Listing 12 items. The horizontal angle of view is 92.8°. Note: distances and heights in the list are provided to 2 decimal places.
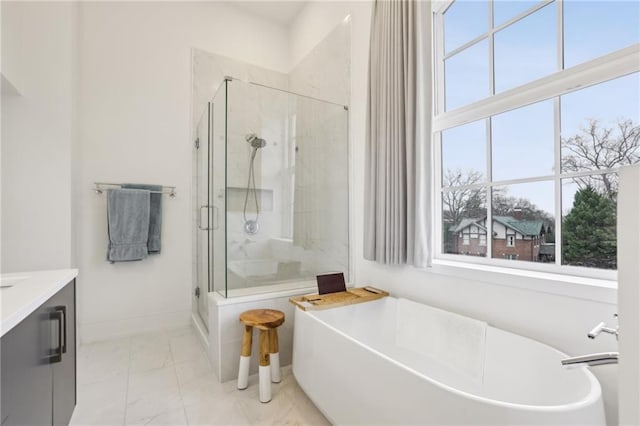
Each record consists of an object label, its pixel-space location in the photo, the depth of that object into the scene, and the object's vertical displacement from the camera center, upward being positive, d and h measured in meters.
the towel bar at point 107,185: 2.66 +0.23
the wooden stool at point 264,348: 1.77 -0.83
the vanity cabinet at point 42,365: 0.89 -0.55
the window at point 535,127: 1.31 +0.45
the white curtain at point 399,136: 1.83 +0.49
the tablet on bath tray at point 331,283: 2.09 -0.49
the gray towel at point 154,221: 2.81 -0.08
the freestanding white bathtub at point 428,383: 0.90 -0.66
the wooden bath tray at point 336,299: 1.84 -0.55
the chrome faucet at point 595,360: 0.77 -0.37
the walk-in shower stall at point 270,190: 2.22 +0.18
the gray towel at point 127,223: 2.62 -0.10
